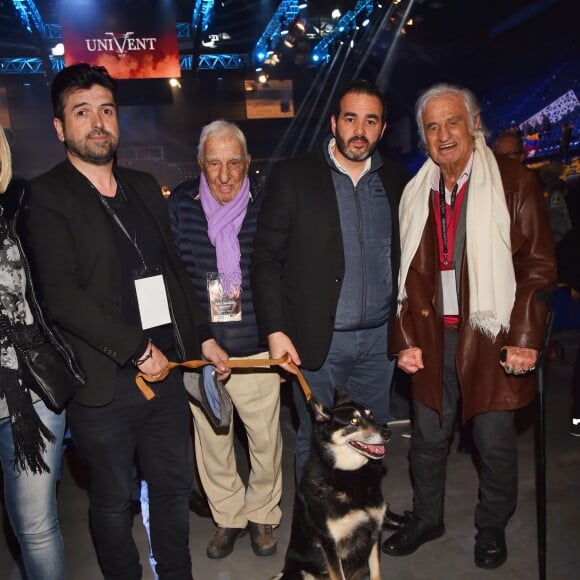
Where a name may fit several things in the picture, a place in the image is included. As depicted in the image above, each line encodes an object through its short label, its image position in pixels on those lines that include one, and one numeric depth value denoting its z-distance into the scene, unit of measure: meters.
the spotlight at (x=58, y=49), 13.21
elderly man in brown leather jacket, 2.48
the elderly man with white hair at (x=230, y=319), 2.79
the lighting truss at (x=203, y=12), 12.90
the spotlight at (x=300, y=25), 13.67
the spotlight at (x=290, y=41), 14.72
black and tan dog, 2.36
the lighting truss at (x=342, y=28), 12.36
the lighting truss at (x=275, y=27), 13.65
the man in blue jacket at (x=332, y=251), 2.69
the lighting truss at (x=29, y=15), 11.95
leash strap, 2.17
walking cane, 2.41
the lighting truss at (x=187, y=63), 15.95
